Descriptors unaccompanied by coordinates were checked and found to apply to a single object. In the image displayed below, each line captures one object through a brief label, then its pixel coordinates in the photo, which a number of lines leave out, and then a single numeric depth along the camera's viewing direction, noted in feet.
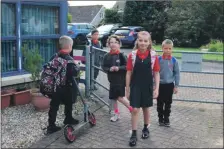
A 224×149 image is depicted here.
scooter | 15.94
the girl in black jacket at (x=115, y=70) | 18.74
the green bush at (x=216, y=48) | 54.22
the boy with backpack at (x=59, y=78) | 16.90
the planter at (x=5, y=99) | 22.03
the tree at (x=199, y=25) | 76.51
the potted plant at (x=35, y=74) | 21.31
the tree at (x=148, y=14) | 92.48
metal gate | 22.20
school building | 24.14
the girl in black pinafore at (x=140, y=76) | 15.70
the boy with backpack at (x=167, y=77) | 18.19
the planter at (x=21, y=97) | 22.63
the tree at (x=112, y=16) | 111.96
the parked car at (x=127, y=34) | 72.23
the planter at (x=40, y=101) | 21.27
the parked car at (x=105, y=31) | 78.69
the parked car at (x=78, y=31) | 75.88
